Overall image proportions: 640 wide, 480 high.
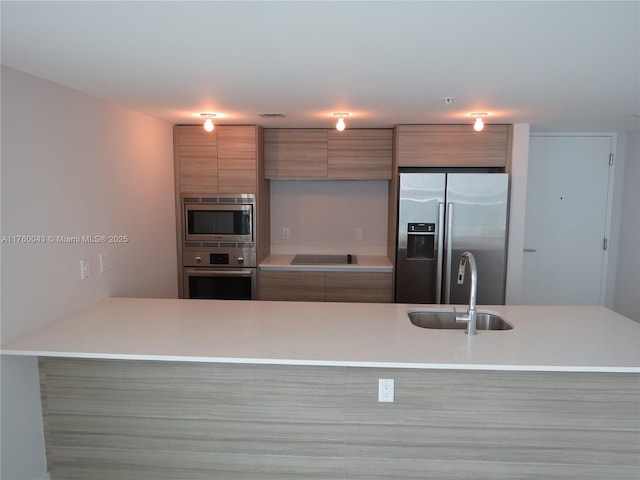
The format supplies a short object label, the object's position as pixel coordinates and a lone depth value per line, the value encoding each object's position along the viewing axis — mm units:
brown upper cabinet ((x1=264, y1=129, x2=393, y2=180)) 3971
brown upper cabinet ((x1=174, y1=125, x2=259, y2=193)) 3811
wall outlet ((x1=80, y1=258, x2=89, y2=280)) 2504
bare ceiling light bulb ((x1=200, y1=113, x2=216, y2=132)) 3233
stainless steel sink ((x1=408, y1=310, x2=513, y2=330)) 2545
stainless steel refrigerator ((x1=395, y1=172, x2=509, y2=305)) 3602
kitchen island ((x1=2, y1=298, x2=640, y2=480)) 1938
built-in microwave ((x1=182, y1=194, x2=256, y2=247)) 3875
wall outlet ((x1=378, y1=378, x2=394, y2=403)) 1971
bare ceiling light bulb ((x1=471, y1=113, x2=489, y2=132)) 3152
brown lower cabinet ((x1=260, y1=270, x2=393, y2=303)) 3891
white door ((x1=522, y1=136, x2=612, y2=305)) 4156
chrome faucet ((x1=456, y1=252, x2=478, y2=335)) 2135
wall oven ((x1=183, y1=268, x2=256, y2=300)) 3922
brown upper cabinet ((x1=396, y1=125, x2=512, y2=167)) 3682
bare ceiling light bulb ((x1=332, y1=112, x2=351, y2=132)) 3141
